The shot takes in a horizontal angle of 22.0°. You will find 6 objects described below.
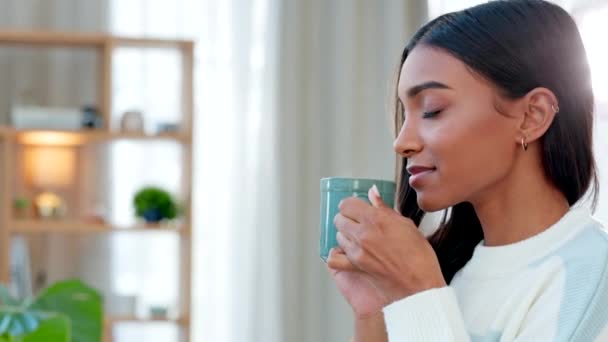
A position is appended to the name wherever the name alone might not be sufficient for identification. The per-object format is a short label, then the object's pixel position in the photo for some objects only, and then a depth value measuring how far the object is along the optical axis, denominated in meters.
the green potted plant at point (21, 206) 6.24
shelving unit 6.09
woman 1.37
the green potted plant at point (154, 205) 6.17
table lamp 6.59
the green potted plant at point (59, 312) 2.03
